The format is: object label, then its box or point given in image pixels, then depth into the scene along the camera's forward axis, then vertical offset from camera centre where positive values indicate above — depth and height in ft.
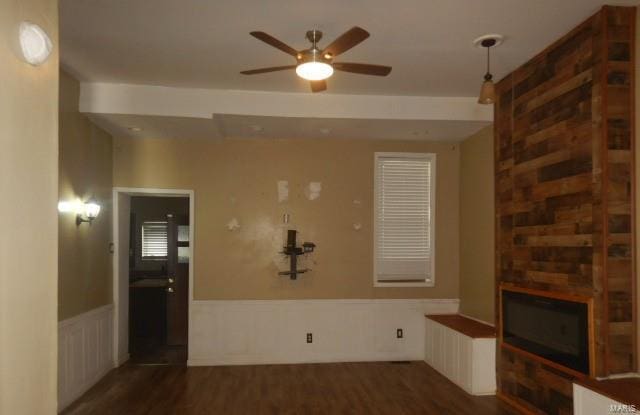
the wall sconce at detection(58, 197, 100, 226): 14.57 +0.53
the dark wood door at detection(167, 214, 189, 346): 21.12 -3.48
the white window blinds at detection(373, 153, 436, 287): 20.31 +0.36
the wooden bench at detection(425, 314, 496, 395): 15.44 -4.76
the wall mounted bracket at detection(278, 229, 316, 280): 19.25 -1.14
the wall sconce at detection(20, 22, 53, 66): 5.51 +2.32
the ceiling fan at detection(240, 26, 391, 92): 9.29 +3.86
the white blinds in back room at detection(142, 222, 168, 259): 26.86 -1.05
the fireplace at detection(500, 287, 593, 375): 10.78 -2.82
